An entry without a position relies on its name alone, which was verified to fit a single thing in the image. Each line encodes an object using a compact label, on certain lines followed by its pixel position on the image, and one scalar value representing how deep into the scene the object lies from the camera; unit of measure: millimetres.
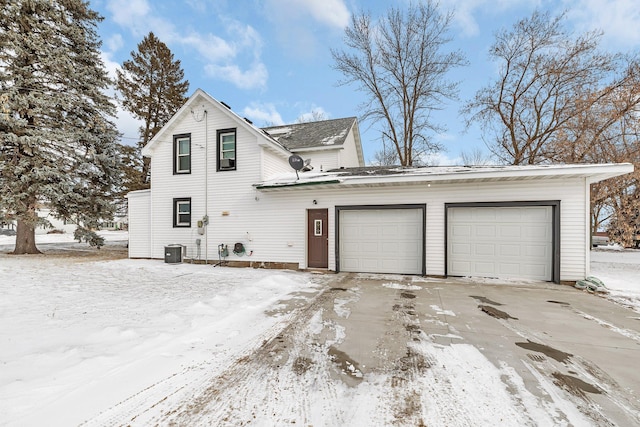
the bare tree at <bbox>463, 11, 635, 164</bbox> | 12445
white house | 7143
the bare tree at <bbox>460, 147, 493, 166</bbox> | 24820
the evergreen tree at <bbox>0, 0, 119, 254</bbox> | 11391
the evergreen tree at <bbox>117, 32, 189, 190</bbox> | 17484
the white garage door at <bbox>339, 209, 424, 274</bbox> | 8242
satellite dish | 9047
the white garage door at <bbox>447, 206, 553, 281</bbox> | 7297
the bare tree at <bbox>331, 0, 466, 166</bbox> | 16078
